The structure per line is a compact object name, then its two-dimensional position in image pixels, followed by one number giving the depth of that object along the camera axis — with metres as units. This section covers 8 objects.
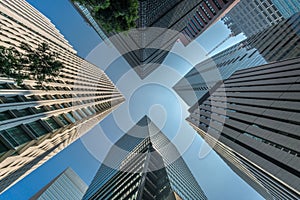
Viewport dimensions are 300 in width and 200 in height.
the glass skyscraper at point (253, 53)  48.34
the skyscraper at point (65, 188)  89.70
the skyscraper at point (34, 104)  17.36
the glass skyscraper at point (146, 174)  42.95
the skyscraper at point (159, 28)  29.91
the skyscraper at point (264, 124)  17.53
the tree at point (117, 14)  13.01
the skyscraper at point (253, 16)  68.35
